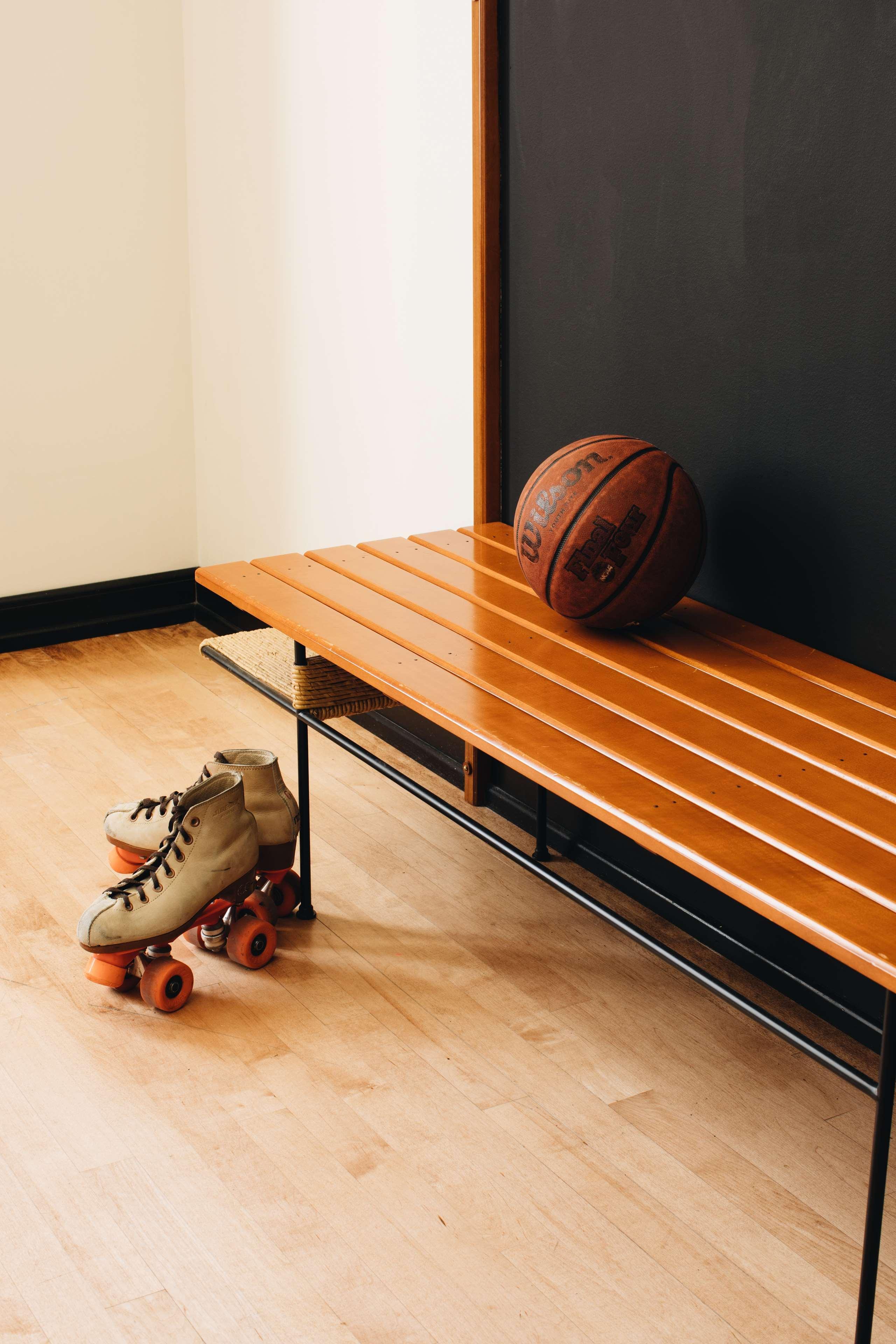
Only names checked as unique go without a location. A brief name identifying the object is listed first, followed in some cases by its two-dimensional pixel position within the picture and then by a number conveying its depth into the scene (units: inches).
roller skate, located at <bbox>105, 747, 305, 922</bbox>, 86.5
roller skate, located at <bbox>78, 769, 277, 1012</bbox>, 78.5
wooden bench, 50.5
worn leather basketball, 69.9
